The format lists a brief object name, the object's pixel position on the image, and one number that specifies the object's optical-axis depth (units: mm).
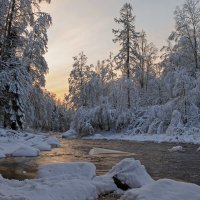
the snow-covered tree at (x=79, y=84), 33642
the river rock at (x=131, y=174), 5561
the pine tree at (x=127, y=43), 25341
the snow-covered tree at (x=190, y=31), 21566
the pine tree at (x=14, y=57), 14151
